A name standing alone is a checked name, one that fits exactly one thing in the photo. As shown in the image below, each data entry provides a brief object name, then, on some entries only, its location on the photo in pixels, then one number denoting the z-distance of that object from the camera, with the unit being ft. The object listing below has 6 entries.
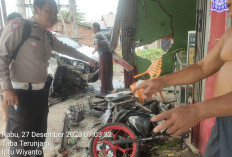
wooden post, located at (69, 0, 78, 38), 40.81
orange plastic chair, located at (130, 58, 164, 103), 21.57
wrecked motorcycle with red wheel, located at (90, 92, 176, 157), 10.59
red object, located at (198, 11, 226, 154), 8.92
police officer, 7.52
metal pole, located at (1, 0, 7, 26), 16.05
